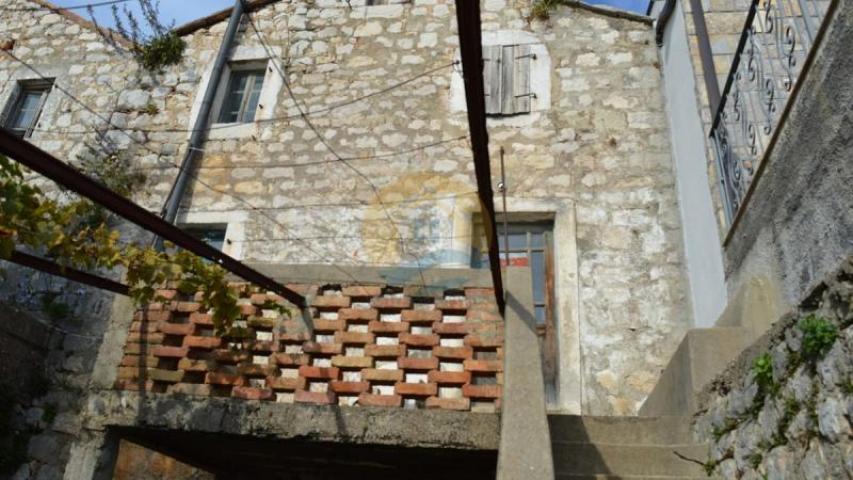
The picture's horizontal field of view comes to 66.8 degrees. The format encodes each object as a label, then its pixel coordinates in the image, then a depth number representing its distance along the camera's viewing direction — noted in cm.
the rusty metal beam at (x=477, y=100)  201
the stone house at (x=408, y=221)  347
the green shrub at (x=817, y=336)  226
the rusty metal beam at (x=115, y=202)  245
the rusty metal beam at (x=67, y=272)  339
